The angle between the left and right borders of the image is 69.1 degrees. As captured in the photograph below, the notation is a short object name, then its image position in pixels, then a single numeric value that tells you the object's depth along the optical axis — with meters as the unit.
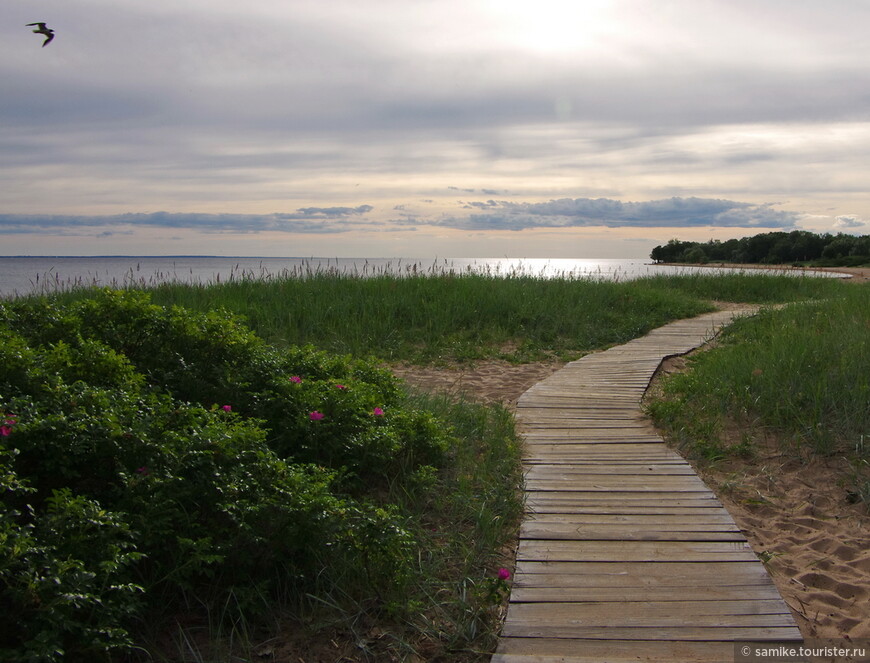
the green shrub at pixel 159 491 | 2.21
